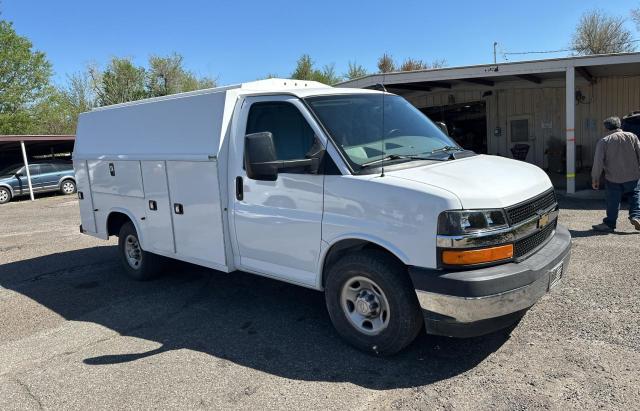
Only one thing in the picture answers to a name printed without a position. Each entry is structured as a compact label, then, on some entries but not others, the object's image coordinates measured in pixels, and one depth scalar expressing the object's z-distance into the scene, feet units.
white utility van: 11.29
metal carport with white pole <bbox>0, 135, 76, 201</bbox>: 66.69
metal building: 46.06
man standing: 24.95
